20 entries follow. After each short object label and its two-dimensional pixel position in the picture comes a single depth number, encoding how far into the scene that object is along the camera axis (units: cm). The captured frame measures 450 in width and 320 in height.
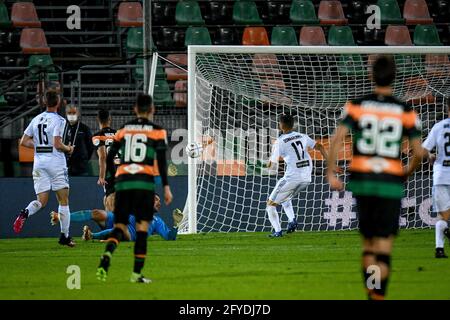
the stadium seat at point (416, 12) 2278
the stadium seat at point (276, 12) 2316
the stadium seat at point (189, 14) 2231
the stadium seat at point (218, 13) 2294
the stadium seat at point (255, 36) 2184
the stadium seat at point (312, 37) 2172
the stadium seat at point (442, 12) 2356
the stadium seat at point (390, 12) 2266
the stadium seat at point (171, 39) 2219
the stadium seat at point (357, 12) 2325
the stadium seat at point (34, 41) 2144
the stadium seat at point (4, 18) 2211
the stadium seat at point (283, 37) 2169
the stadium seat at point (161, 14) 2278
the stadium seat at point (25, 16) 2192
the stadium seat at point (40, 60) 2112
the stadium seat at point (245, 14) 2258
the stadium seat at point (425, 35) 2192
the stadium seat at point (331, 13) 2252
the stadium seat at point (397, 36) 2180
